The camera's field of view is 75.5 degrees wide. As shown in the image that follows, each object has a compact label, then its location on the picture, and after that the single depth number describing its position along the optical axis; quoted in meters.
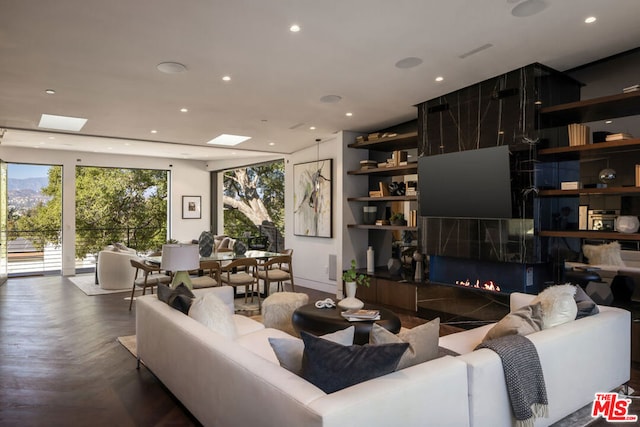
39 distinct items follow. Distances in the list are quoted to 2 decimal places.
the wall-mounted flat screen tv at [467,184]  4.38
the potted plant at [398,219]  6.27
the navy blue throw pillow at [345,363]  1.86
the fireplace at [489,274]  4.49
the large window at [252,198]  13.73
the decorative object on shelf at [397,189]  6.31
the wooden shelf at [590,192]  3.65
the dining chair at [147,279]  5.94
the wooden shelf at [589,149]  3.69
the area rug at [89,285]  7.31
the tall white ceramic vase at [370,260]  6.70
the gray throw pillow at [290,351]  2.10
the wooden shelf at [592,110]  3.68
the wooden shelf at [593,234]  3.64
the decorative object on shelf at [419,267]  5.76
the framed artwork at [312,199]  7.48
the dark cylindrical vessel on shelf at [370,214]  6.84
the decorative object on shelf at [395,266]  6.31
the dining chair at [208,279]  5.83
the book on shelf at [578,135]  4.04
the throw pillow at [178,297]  3.22
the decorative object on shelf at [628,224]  3.71
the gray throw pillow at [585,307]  3.01
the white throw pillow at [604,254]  3.90
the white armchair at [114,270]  7.54
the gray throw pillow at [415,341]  2.14
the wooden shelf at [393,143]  5.92
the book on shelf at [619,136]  3.75
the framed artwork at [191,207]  11.40
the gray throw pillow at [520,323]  2.58
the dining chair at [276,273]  6.39
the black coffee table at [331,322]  3.55
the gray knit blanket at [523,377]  2.22
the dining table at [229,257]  6.27
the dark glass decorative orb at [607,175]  3.89
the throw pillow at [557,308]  2.76
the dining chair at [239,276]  6.01
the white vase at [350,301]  4.00
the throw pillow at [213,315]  2.95
